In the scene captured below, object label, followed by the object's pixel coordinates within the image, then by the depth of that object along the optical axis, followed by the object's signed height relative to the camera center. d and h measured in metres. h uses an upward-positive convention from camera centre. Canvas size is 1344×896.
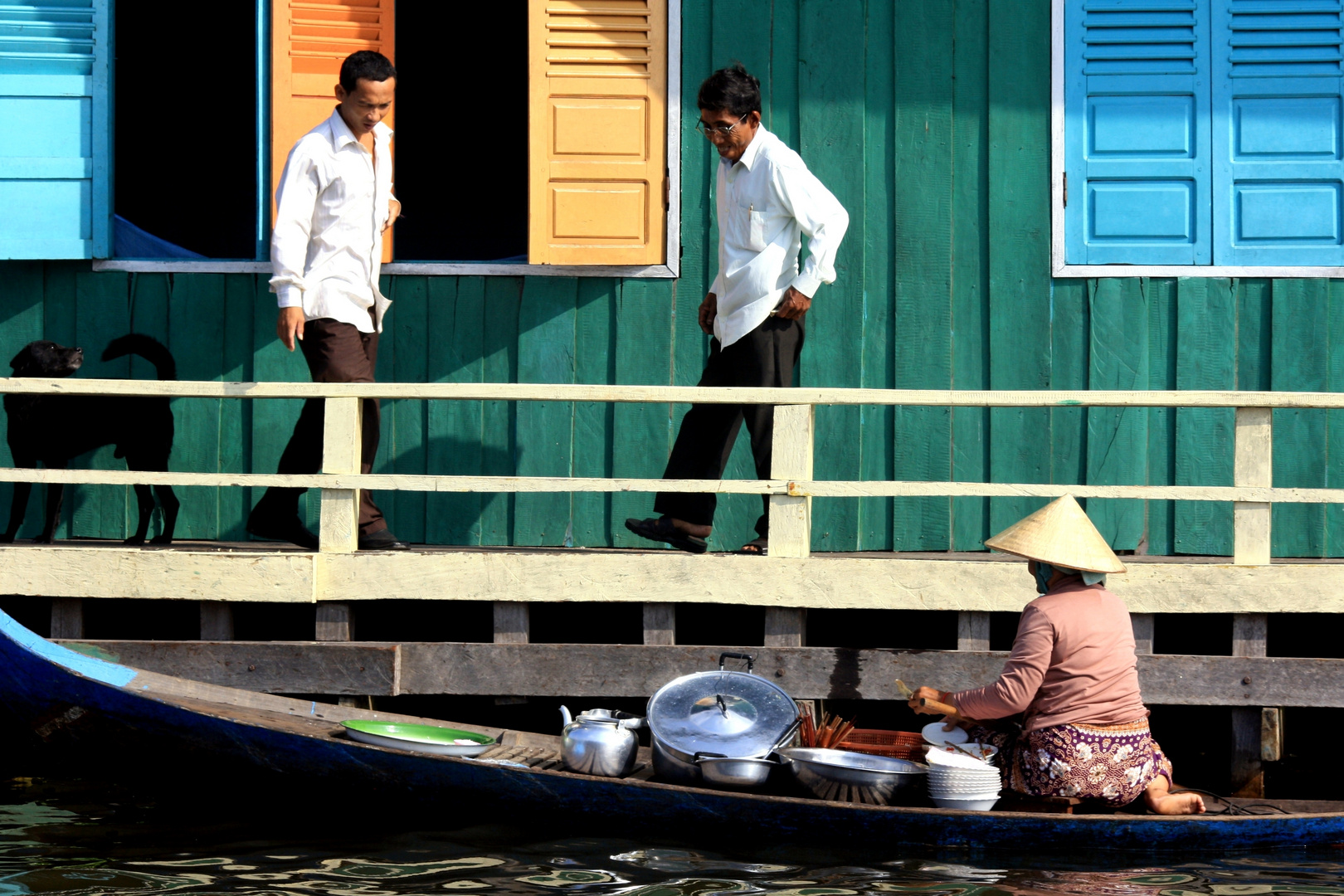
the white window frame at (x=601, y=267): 13.20 +0.96
